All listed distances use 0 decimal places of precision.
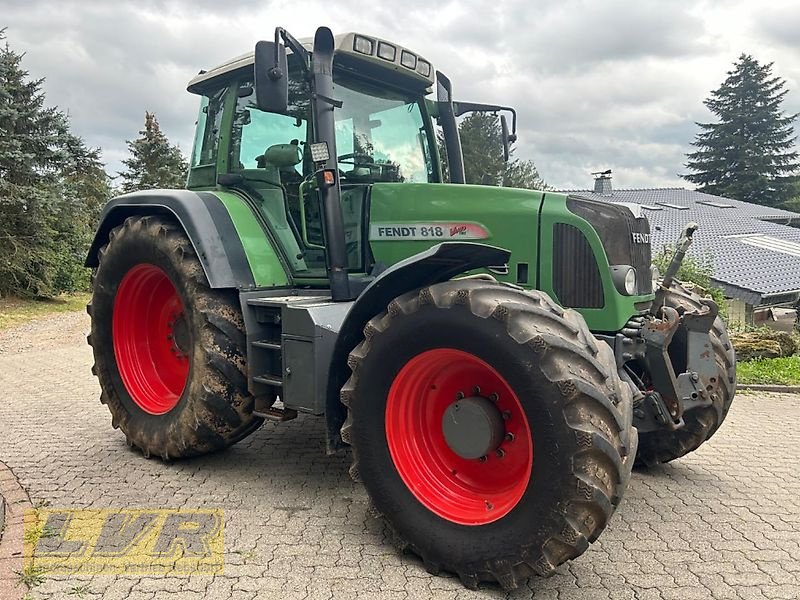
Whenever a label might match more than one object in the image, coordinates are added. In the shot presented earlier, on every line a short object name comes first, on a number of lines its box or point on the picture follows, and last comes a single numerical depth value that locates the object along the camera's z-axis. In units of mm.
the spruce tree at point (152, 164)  33375
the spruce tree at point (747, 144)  42156
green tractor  3062
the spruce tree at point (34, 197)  17312
